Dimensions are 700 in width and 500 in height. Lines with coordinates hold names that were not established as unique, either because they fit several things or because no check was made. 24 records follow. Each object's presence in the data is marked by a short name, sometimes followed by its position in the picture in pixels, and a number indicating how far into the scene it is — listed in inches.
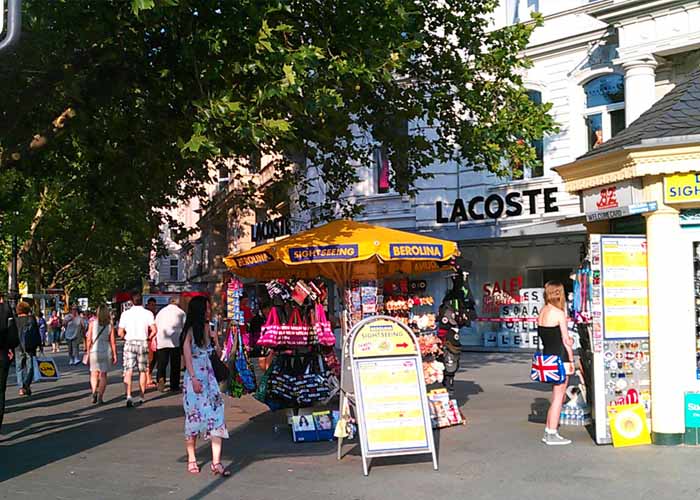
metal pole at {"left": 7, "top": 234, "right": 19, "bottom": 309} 1078.7
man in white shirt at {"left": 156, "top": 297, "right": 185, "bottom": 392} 581.3
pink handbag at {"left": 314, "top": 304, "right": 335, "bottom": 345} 393.7
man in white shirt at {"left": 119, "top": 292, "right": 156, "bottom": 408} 525.0
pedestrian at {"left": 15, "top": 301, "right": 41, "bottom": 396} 595.8
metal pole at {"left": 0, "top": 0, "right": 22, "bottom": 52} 179.9
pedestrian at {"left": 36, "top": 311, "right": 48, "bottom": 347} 1281.1
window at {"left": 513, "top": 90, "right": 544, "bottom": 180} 906.1
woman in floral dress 302.4
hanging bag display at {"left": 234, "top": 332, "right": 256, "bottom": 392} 396.5
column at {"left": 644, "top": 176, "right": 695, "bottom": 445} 329.7
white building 778.8
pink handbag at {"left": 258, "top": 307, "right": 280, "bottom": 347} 386.9
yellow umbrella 376.5
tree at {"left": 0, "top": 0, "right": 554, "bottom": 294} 365.1
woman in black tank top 344.5
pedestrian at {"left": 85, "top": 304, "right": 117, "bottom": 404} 514.6
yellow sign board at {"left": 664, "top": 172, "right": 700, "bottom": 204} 323.6
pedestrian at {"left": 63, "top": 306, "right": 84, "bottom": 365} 1001.5
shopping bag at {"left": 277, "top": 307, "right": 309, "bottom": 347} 388.8
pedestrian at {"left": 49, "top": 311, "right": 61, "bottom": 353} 1427.2
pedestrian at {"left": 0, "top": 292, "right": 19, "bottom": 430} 397.7
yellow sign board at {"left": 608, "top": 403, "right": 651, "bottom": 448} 335.0
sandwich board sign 307.3
